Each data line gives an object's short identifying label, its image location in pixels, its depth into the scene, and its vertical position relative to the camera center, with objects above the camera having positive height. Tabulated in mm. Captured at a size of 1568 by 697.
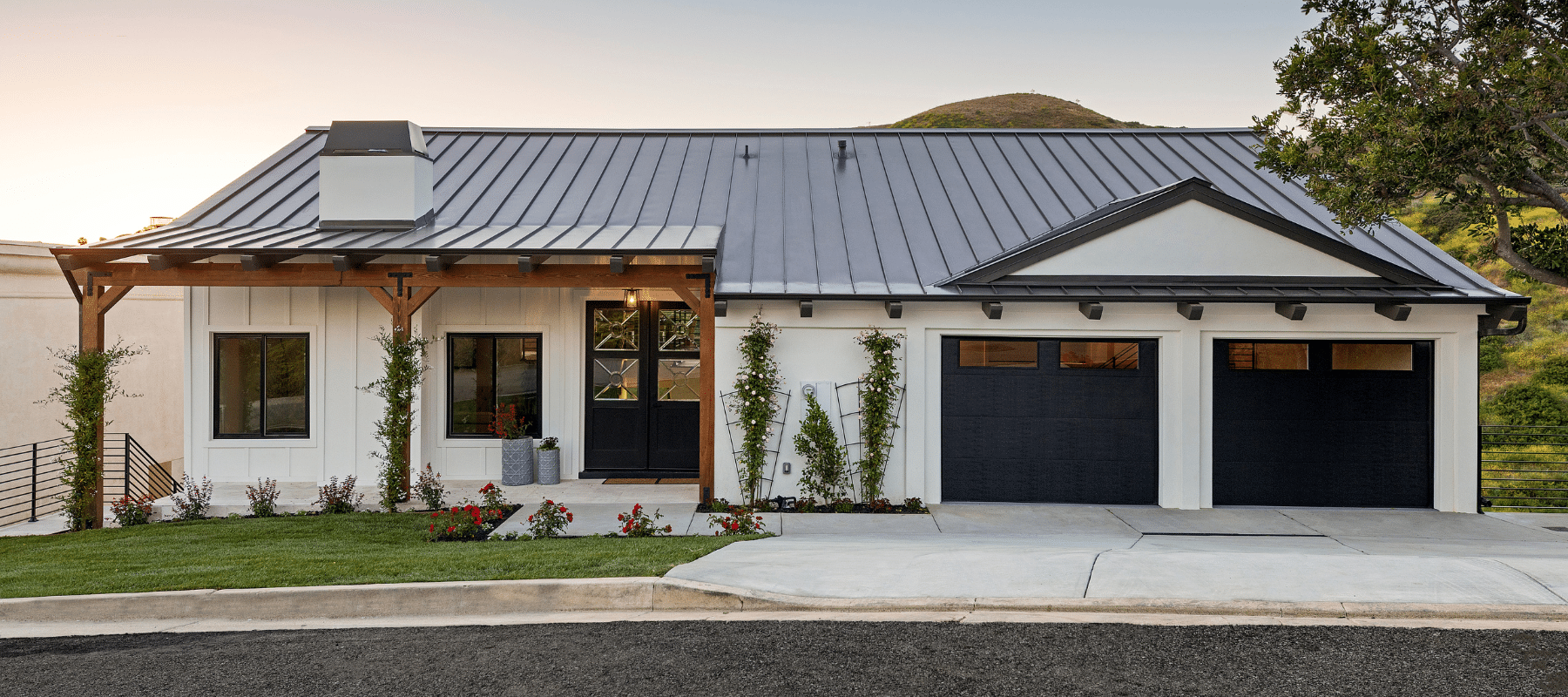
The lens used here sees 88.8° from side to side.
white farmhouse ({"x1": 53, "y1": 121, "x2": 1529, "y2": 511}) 9375 +185
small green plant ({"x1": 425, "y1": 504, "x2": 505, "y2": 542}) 7832 -1763
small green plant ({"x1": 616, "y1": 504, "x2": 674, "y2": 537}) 7965 -1786
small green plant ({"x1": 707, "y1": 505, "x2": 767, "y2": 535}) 8023 -1788
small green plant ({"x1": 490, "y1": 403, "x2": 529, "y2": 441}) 11016 -1086
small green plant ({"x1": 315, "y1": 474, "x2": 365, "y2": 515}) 9430 -1800
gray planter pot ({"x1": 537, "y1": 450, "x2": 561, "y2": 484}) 11008 -1635
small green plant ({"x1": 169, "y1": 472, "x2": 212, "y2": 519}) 9320 -1844
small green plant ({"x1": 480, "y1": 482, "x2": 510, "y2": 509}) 8812 -1651
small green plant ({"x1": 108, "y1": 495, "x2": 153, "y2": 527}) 9141 -1903
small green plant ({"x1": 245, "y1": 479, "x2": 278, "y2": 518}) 9297 -1788
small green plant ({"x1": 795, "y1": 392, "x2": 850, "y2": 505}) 9352 -1280
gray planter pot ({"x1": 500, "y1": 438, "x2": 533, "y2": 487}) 10977 -1581
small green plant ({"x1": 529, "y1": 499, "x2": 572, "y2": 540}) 7969 -1745
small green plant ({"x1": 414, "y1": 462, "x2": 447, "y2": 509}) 9250 -1667
